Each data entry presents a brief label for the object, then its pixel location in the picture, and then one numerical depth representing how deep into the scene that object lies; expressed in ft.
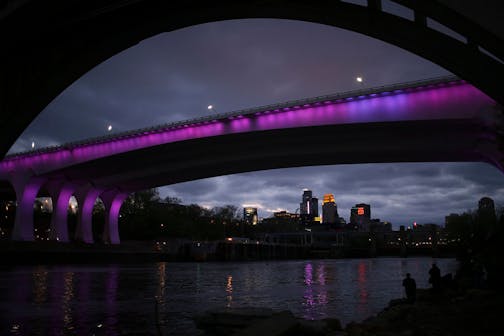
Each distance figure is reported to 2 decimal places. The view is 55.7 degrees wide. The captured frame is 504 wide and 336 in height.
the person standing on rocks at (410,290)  67.96
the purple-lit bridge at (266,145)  158.81
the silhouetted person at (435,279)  73.15
